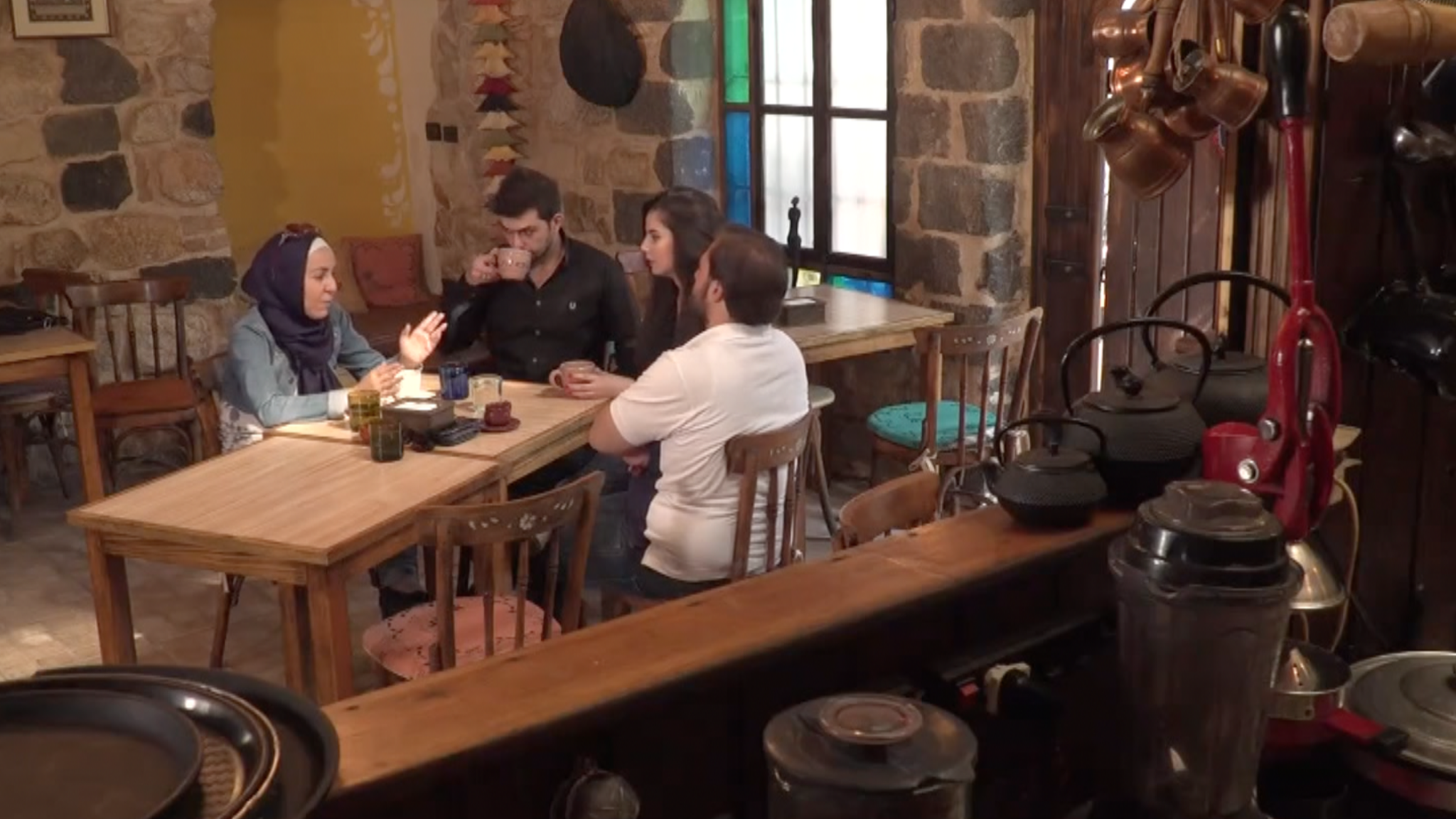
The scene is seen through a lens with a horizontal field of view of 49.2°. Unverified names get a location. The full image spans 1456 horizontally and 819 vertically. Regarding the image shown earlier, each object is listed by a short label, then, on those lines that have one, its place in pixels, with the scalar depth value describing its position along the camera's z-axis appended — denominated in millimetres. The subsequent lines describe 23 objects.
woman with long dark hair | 3955
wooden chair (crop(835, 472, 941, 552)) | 2584
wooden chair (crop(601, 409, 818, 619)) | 3152
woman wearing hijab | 3703
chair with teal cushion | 4070
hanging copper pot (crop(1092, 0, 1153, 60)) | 2211
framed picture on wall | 5477
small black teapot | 1924
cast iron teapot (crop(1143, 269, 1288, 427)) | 2074
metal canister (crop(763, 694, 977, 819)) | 1325
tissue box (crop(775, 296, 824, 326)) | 4621
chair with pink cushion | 2625
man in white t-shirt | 3230
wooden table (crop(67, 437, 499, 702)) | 2848
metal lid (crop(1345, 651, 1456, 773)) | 1690
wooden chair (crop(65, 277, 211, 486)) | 5086
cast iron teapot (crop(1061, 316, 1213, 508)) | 1945
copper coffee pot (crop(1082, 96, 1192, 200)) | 2182
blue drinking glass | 3727
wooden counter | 1447
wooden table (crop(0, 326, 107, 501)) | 4598
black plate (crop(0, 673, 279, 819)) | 1207
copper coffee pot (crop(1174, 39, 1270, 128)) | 2064
